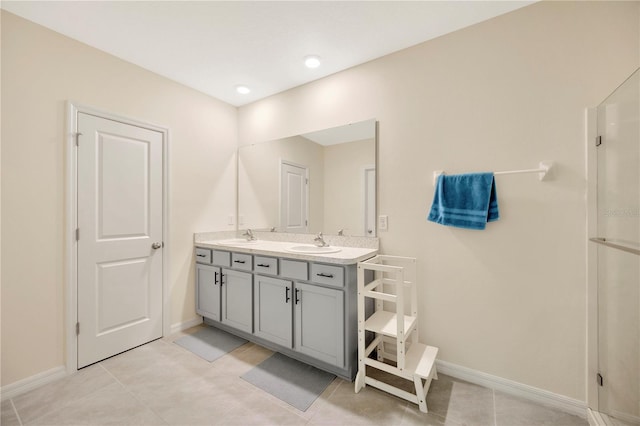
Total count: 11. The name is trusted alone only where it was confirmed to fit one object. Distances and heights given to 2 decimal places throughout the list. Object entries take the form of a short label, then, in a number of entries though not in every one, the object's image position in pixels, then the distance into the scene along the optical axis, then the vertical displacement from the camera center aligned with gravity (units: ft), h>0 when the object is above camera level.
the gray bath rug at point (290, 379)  5.64 -3.96
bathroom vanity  6.08 -2.26
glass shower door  4.11 -0.69
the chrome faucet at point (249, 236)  9.77 -0.84
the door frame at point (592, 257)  5.01 -0.84
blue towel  5.76 +0.28
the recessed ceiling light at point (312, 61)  7.27 +4.32
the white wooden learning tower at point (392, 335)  5.35 -2.69
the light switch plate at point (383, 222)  7.20 -0.24
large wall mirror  7.52 +1.01
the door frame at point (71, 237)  6.43 -0.58
